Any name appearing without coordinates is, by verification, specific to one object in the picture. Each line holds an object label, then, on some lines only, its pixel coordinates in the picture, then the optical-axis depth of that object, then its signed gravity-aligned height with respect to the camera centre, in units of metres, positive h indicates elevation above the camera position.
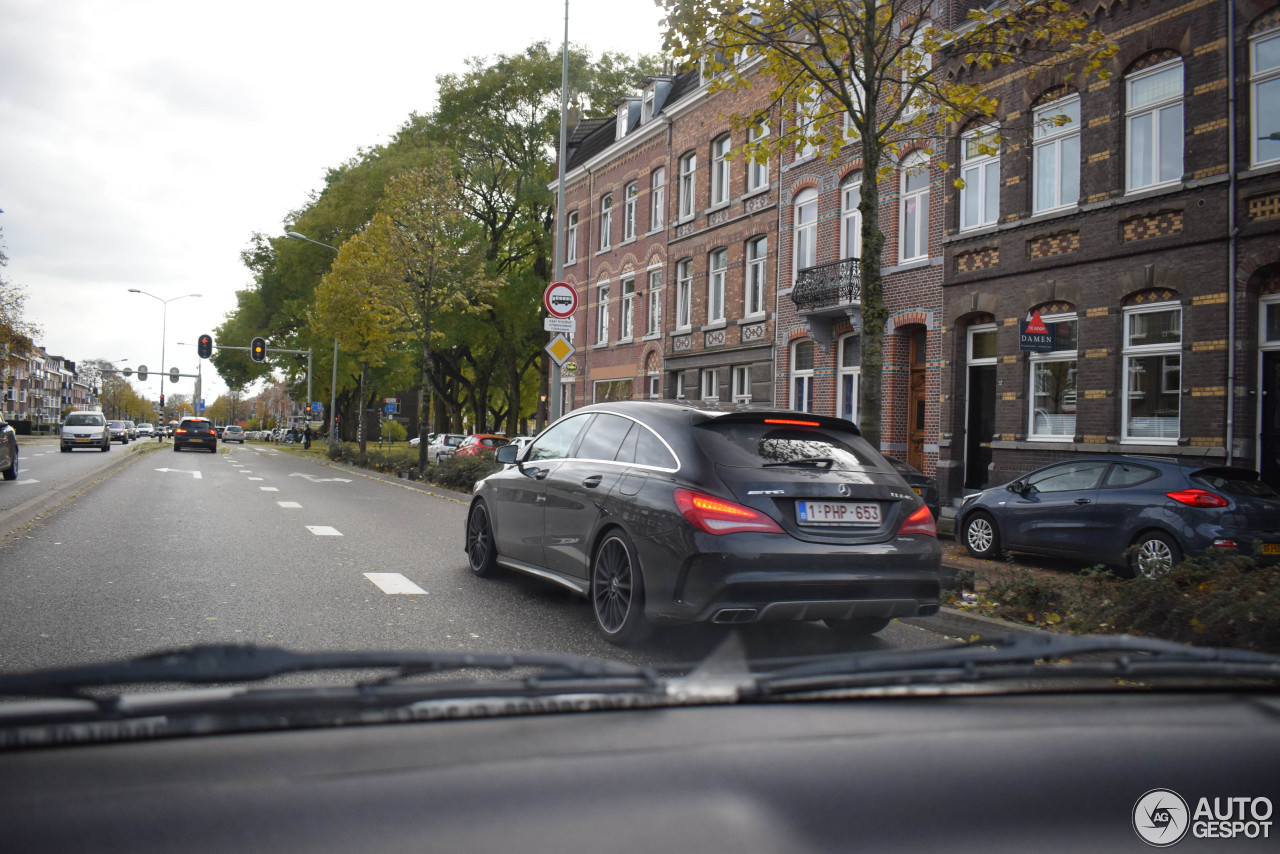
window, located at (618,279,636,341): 34.66 +4.02
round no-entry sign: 18.02 +2.29
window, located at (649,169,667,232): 32.72 +7.50
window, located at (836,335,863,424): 23.45 +1.33
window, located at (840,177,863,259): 23.52 +4.98
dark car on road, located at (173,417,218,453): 46.84 -0.72
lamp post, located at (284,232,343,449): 43.39 -0.03
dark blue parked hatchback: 10.18 -0.78
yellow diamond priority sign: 17.92 +1.40
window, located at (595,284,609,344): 36.56 +4.04
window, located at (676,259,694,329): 30.84 +4.22
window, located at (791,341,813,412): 24.89 +1.45
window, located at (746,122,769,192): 26.95 +6.90
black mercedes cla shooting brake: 5.43 -0.53
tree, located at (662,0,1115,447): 11.03 +4.30
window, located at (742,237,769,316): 27.19 +4.26
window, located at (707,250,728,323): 29.20 +4.19
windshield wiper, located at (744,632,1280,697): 2.05 -0.48
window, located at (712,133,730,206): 29.09 +7.50
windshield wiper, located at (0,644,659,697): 1.57 -0.42
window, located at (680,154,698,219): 31.06 +7.61
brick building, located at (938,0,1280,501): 14.96 +3.02
